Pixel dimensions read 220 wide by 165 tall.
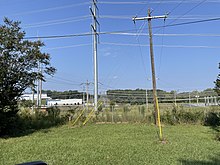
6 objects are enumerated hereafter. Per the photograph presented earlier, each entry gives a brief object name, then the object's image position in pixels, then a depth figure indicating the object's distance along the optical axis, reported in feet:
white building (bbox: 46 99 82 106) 224.92
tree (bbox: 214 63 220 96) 48.34
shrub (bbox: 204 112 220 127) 61.34
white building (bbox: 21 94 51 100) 227.03
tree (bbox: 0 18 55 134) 44.19
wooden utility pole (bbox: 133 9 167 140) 57.16
